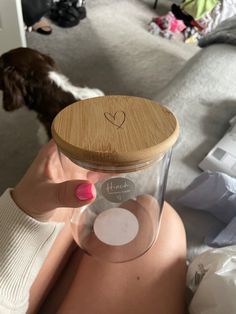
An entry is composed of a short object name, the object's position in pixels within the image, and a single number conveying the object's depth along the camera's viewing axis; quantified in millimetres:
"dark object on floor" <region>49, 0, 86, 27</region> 2281
